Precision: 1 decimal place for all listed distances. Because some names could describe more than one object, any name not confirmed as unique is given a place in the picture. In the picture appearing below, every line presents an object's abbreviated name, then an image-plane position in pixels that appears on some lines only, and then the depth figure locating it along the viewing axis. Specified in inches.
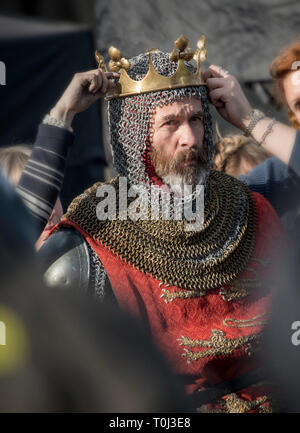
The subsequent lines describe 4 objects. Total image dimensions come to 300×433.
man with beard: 183.6
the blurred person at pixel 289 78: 231.9
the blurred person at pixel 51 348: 87.8
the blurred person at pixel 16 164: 243.1
